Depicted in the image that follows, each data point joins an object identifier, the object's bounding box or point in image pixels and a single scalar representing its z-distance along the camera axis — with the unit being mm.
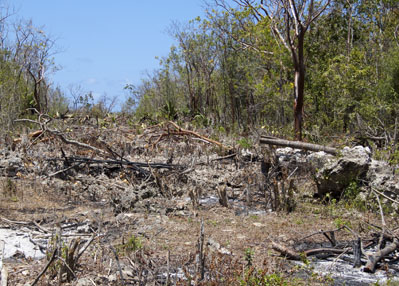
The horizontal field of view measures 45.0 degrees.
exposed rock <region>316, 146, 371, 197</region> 7438
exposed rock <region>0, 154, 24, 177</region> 8898
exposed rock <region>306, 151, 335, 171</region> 7955
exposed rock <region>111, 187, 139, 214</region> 6668
